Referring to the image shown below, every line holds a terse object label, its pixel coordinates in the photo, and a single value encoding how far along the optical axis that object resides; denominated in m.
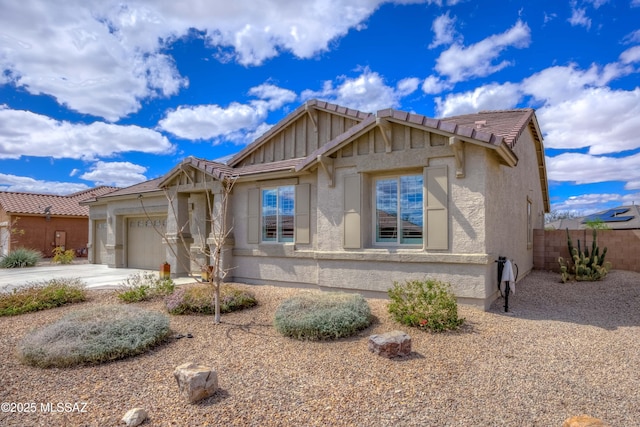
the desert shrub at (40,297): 7.82
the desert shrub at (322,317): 5.91
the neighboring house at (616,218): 19.85
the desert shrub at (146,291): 8.54
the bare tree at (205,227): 10.83
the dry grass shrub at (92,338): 5.09
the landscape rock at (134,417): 3.65
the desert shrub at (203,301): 7.52
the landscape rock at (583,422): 3.22
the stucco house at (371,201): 7.59
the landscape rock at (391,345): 5.12
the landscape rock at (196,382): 4.00
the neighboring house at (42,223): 21.09
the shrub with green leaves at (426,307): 6.20
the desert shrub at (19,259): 16.88
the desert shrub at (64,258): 18.39
